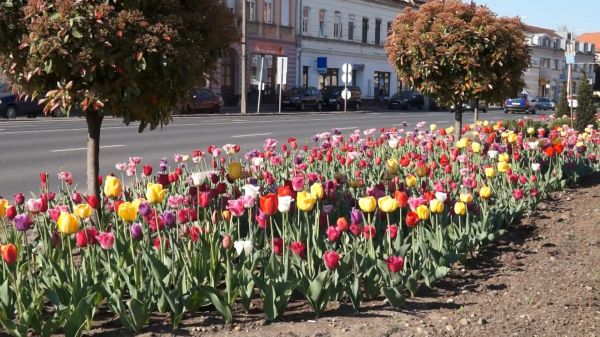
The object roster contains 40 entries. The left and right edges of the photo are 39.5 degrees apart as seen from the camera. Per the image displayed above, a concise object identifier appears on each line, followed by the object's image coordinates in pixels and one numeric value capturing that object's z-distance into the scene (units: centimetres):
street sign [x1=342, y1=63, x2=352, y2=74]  4916
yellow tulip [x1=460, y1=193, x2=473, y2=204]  548
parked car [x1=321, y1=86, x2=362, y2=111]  5019
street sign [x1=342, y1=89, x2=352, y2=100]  4896
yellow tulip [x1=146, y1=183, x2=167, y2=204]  461
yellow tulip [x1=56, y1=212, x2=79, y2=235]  404
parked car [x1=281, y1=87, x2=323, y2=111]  4650
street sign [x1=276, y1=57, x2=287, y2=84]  4066
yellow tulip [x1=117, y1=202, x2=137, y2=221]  427
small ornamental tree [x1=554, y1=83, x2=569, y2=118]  2994
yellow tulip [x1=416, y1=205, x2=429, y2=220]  489
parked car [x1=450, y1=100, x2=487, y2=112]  5416
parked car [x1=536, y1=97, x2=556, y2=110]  6875
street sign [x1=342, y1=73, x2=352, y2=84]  4905
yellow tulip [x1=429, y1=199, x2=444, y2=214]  505
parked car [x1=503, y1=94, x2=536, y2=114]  5788
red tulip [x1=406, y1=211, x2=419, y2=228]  476
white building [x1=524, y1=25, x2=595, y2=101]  10488
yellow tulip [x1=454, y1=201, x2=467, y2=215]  526
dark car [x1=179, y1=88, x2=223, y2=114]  3797
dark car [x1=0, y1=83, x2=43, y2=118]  2938
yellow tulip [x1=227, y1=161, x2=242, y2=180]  576
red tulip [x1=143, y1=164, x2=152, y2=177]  629
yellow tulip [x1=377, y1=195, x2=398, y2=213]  479
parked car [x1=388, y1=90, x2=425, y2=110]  5656
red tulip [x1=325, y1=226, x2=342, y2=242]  447
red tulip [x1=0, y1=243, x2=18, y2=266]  379
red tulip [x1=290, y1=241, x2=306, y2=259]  432
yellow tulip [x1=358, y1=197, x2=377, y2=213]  473
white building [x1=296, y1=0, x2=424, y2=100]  5591
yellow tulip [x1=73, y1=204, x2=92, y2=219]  432
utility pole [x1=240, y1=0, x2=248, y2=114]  3901
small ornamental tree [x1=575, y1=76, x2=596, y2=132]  2359
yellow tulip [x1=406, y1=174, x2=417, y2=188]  595
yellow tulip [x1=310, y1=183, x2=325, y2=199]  492
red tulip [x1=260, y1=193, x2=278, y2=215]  439
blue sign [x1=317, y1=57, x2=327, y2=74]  5456
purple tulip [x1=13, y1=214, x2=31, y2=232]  422
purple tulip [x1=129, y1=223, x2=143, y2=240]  435
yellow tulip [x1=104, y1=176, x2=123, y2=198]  483
